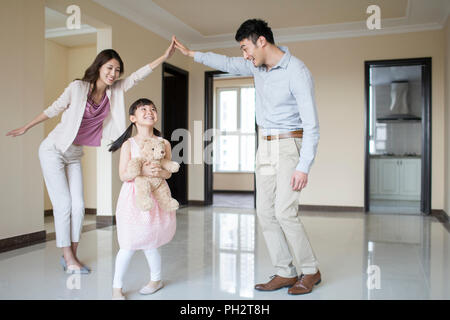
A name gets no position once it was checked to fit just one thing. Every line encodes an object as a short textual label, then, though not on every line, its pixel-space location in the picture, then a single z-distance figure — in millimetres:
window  9375
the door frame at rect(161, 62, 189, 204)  5750
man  2145
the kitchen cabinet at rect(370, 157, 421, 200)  7598
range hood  8391
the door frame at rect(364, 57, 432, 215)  5539
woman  2586
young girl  2082
